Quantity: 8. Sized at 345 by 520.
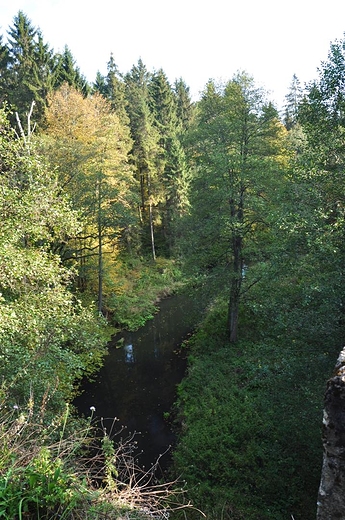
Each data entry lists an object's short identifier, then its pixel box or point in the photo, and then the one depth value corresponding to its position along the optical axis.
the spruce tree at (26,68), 20.62
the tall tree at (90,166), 14.04
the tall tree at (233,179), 10.94
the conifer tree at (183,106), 35.25
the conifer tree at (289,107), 34.53
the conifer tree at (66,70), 23.12
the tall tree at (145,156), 25.20
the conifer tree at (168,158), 24.95
